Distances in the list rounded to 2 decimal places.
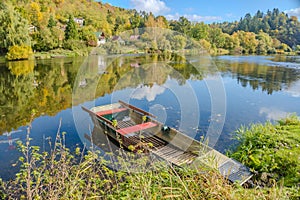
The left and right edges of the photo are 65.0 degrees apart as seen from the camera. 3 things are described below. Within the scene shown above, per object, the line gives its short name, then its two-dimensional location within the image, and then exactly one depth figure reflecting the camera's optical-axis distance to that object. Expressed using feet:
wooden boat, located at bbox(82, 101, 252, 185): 13.58
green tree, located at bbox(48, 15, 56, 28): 101.94
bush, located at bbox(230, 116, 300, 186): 12.73
